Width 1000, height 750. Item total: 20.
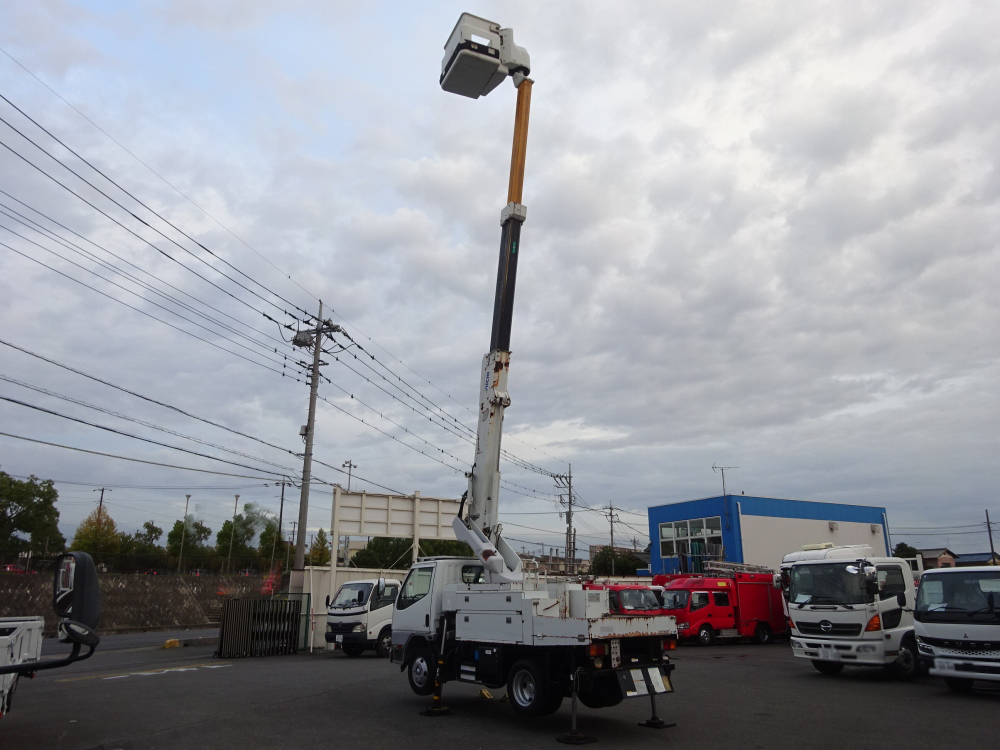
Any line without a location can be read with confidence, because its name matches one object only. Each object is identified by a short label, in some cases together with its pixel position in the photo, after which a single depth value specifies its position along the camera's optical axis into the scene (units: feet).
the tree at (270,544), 263.08
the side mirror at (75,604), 12.64
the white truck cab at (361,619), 62.39
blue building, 133.90
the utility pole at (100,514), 233.51
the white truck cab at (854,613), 43.34
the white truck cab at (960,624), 34.76
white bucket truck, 28.81
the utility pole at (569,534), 176.19
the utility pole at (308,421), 82.69
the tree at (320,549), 266.88
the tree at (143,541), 232.82
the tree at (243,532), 268.41
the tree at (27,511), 163.63
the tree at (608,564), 219.41
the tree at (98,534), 213.25
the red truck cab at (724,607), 75.10
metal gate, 63.21
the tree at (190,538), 257.20
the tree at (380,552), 249.18
